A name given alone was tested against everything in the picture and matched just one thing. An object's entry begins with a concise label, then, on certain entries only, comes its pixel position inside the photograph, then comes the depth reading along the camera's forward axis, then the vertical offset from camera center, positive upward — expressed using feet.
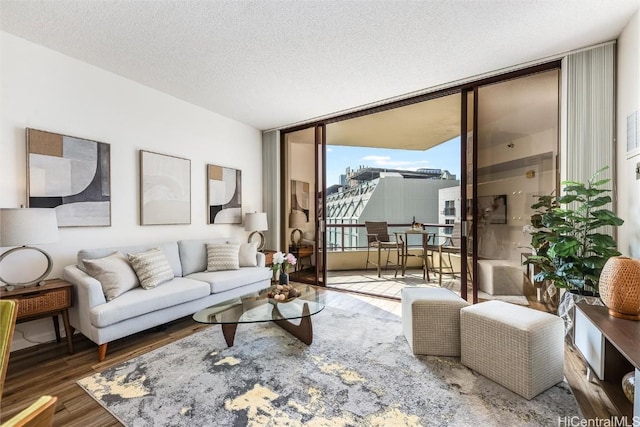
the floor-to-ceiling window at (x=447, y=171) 10.43 +2.16
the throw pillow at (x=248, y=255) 12.86 -1.94
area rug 5.44 -3.86
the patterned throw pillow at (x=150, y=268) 9.23 -1.83
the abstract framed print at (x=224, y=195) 13.93 +0.86
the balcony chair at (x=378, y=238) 19.08 -1.78
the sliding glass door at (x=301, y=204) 16.34 +0.46
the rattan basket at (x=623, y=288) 5.41 -1.49
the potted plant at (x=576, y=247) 7.31 -0.96
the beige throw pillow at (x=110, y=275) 8.24 -1.82
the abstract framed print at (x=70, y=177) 8.50 +1.11
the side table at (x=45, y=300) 7.14 -2.27
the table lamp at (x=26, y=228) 6.99 -0.37
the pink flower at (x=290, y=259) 10.53 -1.76
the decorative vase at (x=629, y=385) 5.15 -3.16
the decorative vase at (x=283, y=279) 10.95 -2.55
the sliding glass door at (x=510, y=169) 10.05 +1.53
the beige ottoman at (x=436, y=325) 7.66 -3.04
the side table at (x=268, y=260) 14.40 -2.40
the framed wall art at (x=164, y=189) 11.22 +0.96
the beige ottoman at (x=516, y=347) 5.97 -2.99
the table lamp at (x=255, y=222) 14.76 -0.51
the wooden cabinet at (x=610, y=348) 4.55 -2.83
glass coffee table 7.65 -2.80
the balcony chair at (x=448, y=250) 15.57 -2.22
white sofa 7.67 -2.56
